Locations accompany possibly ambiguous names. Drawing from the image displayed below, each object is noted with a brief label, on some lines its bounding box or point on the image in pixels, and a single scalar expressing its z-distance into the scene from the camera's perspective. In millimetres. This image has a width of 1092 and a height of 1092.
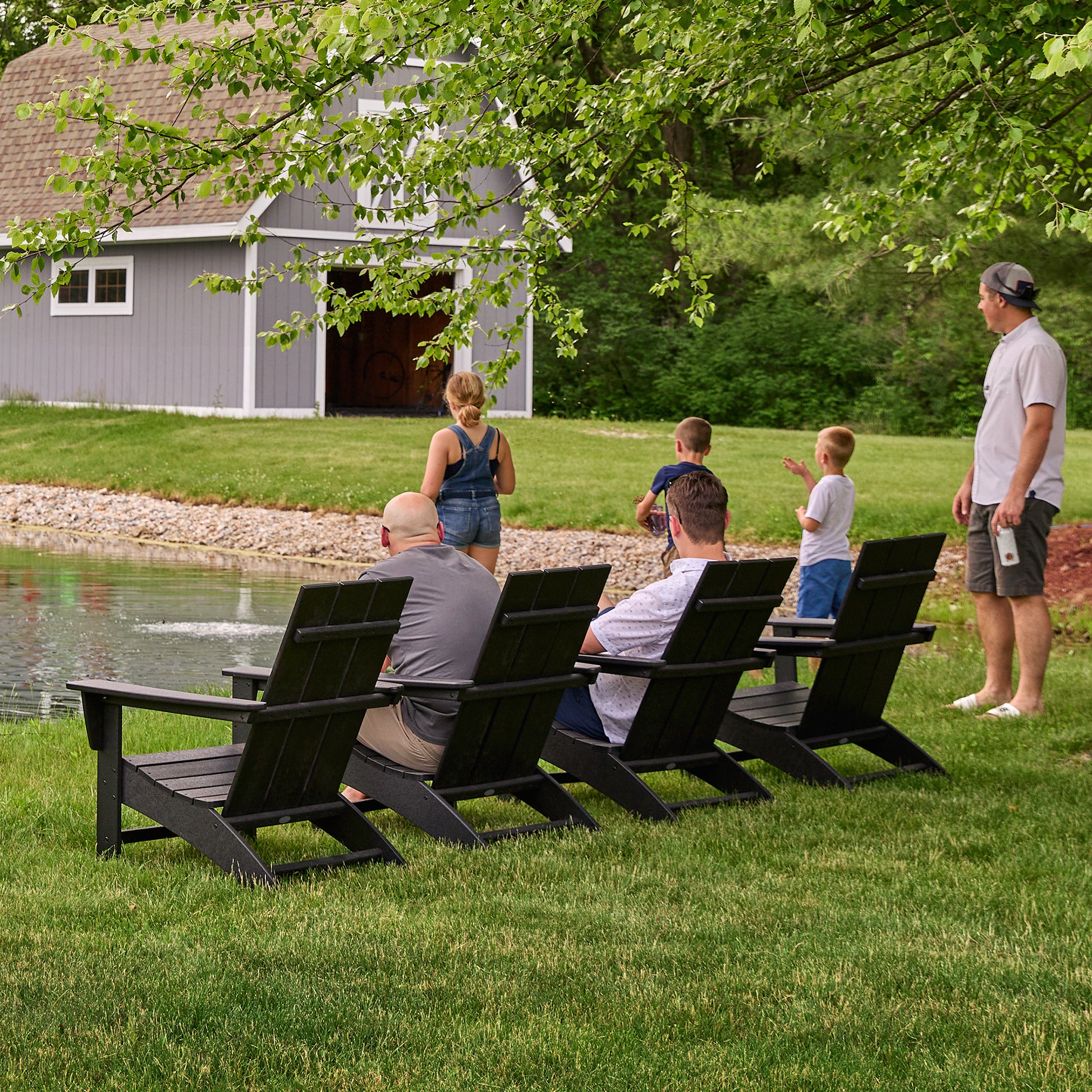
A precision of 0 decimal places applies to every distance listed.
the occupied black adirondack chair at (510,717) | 11297
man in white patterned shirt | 12859
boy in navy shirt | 17531
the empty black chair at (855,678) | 13562
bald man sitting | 11930
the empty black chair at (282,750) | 10234
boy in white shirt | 18078
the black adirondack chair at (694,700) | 12297
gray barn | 55437
